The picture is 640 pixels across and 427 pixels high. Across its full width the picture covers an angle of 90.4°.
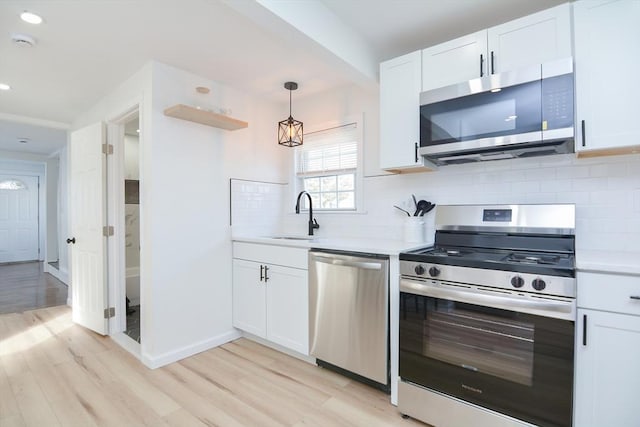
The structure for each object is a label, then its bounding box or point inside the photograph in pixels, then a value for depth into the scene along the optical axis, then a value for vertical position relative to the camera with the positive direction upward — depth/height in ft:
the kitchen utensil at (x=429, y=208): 8.23 +0.05
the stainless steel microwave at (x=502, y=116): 5.66 +1.85
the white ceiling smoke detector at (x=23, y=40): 7.06 +3.87
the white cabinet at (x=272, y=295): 8.29 -2.39
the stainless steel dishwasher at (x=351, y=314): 6.72 -2.36
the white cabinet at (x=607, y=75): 5.24 +2.29
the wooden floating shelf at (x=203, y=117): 8.02 +2.50
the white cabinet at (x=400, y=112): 7.41 +2.35
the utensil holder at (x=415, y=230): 8.14 -0.52
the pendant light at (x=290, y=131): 9.86 +2.59
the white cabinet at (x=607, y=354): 4.50 -2.10
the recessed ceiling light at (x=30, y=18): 6.34 +3.93
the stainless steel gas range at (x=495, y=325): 4.83 -1.95
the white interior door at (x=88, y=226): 10.44 -0.56
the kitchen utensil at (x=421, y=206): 8.25 +0.10
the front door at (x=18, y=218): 23.85 -0.60
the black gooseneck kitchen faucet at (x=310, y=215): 10.46 -0.17
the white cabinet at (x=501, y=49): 5.76 +3.21
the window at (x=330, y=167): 10.23 +1.47
